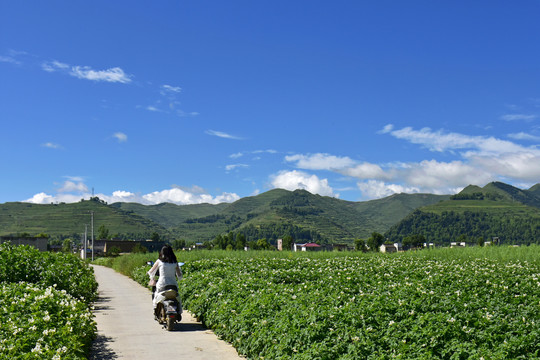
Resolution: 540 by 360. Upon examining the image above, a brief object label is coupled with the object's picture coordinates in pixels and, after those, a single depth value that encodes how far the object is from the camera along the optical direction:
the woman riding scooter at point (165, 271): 12.56
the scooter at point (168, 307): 11.73
